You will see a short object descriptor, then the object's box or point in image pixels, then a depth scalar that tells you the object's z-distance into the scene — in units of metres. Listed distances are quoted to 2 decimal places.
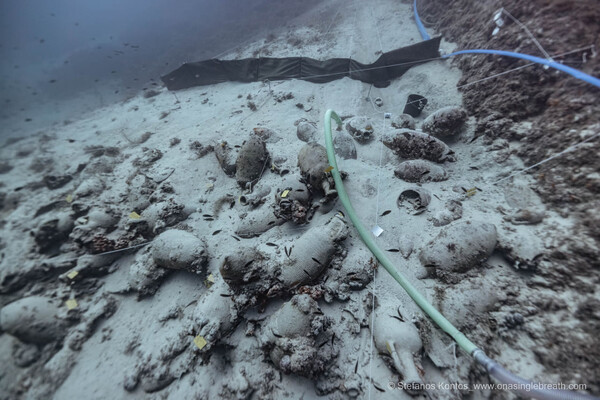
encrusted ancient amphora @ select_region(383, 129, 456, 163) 4.86
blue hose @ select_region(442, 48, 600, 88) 3.31
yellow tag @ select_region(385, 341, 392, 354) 2.78
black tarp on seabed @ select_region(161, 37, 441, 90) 8.37
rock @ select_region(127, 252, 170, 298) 4.12
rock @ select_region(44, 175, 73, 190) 6.74
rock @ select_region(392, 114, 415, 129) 6.15
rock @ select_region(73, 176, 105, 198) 5.92
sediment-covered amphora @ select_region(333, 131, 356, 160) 5.75
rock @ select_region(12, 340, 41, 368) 3.48
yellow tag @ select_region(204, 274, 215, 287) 3.90
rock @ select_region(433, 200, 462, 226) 3.86
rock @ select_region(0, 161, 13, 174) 8.21
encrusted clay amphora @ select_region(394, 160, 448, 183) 4.64
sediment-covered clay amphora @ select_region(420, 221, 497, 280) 3.21
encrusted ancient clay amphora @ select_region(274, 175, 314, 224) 4.24
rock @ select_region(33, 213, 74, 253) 4.66
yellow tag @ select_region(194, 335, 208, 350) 3.00
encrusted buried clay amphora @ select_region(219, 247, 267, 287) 3.37
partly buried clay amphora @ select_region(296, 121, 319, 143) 6.66
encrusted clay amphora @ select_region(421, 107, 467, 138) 5.14
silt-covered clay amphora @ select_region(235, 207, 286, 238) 4.59
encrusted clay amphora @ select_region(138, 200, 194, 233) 4.91
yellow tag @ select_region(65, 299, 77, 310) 3.92
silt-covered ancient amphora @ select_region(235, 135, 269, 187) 5.69
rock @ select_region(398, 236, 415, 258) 3.79
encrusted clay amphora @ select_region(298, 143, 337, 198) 4.61
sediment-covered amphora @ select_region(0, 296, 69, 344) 3.52
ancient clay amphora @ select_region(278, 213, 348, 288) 3.47
